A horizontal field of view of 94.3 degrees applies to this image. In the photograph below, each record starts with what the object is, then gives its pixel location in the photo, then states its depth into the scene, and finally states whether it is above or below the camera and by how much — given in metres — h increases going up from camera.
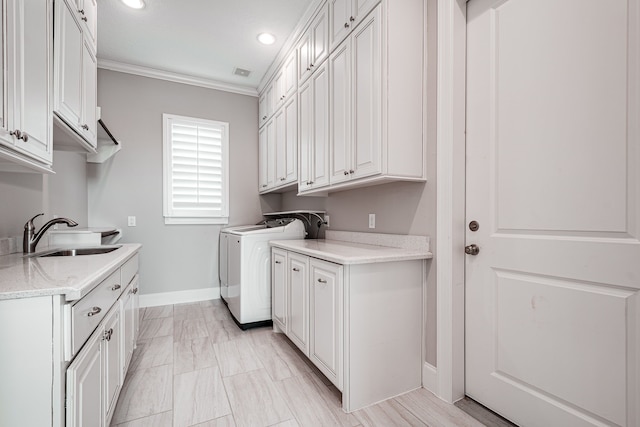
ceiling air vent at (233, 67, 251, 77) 3.59 +1.74
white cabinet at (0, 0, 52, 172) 1.11 +0.52
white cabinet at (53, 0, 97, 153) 1.52 +0.80
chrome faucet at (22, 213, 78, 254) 1.74 -0.15
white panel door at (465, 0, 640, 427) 1.14 +0.02
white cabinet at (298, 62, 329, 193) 2.35 +0.69
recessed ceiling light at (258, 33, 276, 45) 2.94 +1.76
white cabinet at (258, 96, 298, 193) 2.98 +0.72
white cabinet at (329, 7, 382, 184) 1.80 +0.73
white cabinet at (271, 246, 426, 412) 1.61 -0.66
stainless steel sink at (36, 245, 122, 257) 1.92 -0.27
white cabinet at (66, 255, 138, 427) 0.95 -0.61
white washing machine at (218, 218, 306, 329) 2.79 -0.58
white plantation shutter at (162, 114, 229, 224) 3.67 +0.54
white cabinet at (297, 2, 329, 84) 2.35 +1.43
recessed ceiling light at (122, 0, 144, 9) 2.45 +1.74
